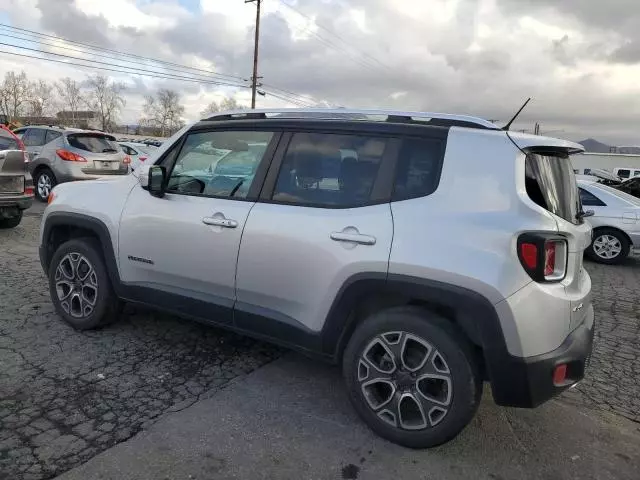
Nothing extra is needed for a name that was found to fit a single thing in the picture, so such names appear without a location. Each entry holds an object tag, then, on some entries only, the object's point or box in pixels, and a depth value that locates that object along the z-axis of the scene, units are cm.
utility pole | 3447
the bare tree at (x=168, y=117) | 7850
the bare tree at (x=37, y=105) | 6425
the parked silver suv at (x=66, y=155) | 1139
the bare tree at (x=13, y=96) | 6456
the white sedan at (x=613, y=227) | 912
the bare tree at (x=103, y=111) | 7112
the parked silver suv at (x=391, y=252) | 259
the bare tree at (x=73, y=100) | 7017
